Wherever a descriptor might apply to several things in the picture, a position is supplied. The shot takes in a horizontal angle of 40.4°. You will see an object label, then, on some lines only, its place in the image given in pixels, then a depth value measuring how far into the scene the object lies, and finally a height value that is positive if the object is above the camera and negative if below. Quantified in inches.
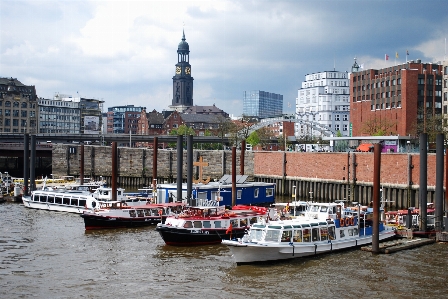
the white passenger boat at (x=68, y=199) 2678.9 -185.8
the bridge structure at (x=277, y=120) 6673.2 +389.9
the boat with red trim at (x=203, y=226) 1873.8 -209.2
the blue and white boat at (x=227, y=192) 2674.7 -149.0
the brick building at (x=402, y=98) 5226.4 +558.9
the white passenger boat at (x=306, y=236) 1619.1 -216.6
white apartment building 6660.4 +399.1
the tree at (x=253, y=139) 5846.5 +197.3
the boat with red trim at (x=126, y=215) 2226.9 -209.5
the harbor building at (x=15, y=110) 7455.7 +593.4
